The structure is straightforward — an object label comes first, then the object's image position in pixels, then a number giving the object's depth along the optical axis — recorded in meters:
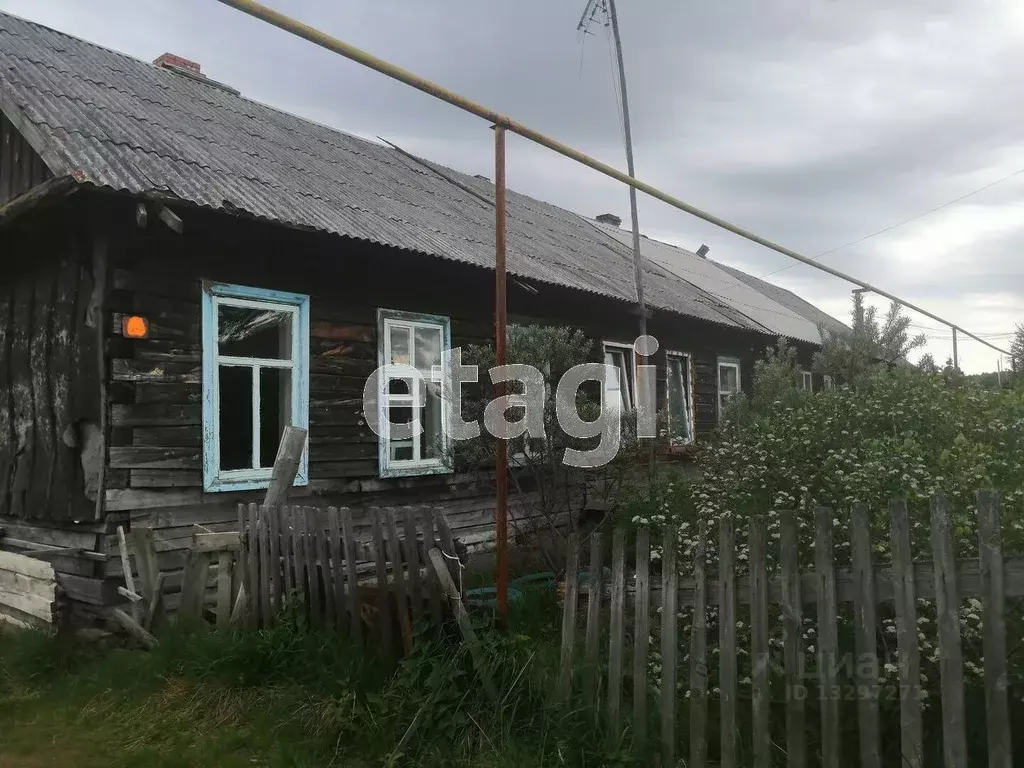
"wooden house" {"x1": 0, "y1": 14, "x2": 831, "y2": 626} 5.25
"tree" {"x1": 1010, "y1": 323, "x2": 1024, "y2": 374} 19.59
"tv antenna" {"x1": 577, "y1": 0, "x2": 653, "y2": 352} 7.95
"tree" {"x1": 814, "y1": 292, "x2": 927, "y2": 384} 12.52
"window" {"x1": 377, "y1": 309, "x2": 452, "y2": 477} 6.97
